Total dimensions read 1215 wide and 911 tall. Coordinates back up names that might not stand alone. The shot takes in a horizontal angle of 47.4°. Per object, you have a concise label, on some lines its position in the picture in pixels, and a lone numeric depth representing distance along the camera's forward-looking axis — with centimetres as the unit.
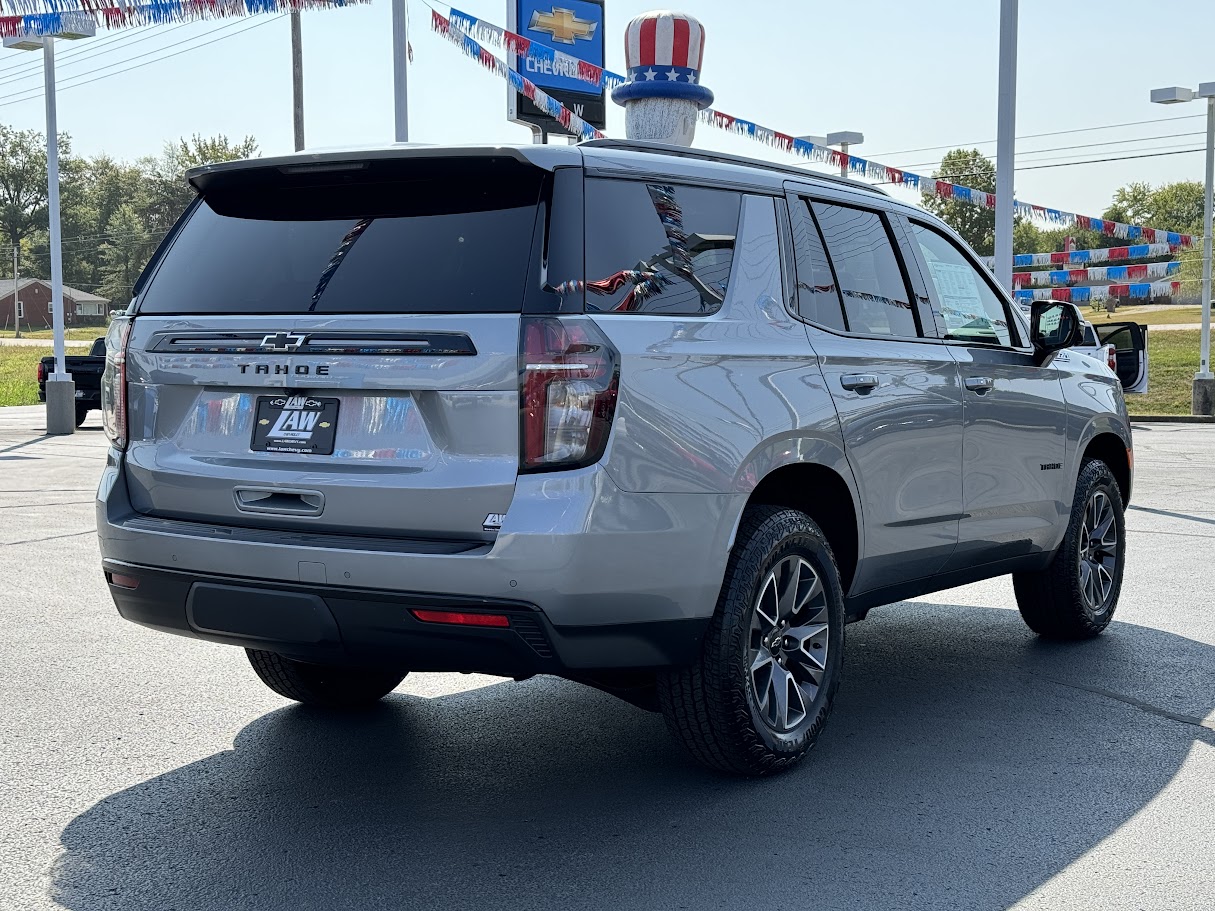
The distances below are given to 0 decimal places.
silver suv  362
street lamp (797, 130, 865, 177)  2695
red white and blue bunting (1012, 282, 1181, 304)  3291
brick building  12731
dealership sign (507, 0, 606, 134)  1594
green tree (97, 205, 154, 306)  12631
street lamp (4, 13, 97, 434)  2062
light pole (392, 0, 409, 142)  1406
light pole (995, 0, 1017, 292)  1449
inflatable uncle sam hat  1012
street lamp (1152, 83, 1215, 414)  2558
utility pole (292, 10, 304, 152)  3519
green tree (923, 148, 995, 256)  7644
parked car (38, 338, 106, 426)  2203
